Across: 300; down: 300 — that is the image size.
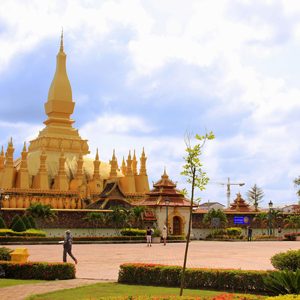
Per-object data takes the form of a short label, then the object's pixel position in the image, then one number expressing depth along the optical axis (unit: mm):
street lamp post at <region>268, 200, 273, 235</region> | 46856
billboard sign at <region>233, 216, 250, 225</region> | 50312
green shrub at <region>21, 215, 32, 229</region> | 39375
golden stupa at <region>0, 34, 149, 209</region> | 52438
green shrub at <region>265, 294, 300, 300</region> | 8953
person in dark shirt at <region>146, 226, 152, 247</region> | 34719
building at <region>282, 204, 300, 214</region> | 58400
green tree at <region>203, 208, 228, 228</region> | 47500
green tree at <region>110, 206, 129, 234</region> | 43312
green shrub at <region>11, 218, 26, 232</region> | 37906
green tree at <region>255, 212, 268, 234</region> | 49812
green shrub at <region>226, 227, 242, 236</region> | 46938
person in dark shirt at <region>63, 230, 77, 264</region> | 20078
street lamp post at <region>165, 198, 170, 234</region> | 44844
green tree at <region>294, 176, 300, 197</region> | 51062
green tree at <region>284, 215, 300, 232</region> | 49072
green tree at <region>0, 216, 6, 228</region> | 38594
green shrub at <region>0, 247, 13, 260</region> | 18547
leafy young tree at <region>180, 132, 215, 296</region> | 12555
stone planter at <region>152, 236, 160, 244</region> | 40250
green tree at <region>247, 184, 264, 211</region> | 93312
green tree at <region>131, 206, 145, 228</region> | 44281
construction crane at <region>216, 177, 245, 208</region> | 125850
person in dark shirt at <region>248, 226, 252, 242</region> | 43969
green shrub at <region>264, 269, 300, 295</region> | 11523
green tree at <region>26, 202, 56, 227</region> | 40938
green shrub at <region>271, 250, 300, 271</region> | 15820
